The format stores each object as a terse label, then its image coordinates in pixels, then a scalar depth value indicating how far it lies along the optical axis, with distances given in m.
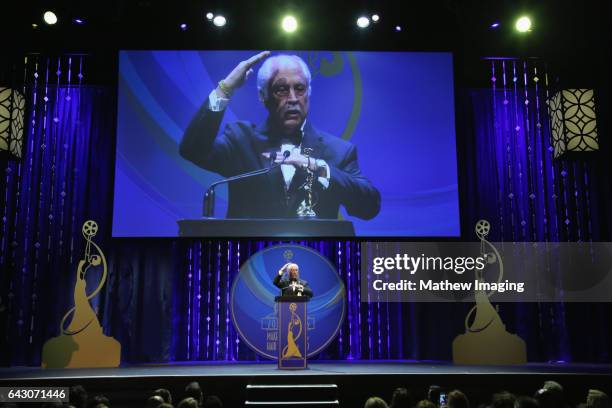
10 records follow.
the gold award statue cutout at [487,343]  6.84
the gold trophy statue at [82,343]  6.63
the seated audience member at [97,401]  3.23
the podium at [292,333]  5.87
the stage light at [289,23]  6.76
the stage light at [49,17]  6.58
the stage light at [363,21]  6.94
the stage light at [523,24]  6.67
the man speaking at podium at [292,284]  5.98
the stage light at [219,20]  6.88
